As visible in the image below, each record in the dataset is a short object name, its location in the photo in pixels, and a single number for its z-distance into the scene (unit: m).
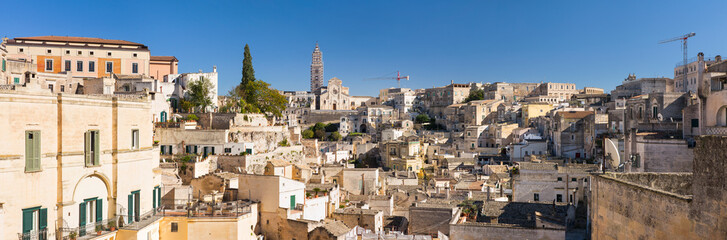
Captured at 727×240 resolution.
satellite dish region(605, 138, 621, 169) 18.00
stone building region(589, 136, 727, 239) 8.46
